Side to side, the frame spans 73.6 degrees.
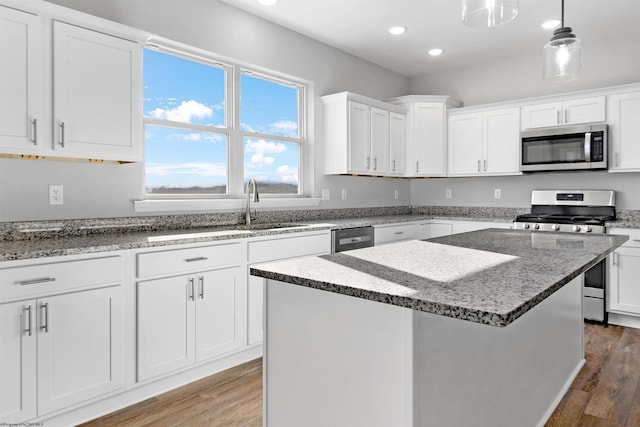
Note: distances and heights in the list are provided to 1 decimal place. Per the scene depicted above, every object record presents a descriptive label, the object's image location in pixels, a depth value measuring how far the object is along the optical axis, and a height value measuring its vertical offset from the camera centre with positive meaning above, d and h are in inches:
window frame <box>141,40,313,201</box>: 125.6 +27.7
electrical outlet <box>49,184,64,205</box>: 98.8 +4.0
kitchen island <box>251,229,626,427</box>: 44.8 -15.0
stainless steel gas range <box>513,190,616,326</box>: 147.3 -1.7
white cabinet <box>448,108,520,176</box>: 177.3 +30.2
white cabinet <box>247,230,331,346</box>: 113.1 -12.0
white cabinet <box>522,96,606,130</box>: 156.1 +38.1
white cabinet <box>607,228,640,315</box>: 141.9 -21.3
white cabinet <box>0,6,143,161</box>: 82.4 +25.4
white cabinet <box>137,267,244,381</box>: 92.0 -25.0
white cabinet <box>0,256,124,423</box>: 73.1 -22.8
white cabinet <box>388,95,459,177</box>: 193.2 +35.4
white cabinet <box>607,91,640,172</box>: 149.0 +28.8
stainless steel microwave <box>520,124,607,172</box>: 153.3 +24.4
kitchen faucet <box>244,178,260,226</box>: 134.4 +4.6
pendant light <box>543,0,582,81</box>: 81.8 +30.5
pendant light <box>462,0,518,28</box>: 62.7 +29.9
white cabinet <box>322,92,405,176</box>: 164.7 +31.1
